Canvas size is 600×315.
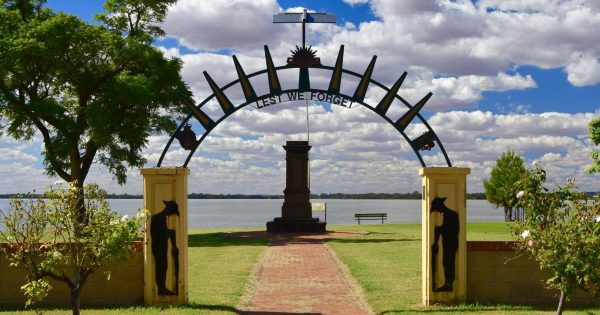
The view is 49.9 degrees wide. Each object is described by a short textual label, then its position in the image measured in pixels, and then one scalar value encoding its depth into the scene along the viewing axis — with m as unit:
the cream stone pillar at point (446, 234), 12.04
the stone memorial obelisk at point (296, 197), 34.84
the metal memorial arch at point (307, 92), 12.66
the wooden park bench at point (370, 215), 48.83
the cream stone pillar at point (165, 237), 11.87
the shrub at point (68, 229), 9.23
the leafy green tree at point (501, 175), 60.50
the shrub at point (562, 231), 9.28
